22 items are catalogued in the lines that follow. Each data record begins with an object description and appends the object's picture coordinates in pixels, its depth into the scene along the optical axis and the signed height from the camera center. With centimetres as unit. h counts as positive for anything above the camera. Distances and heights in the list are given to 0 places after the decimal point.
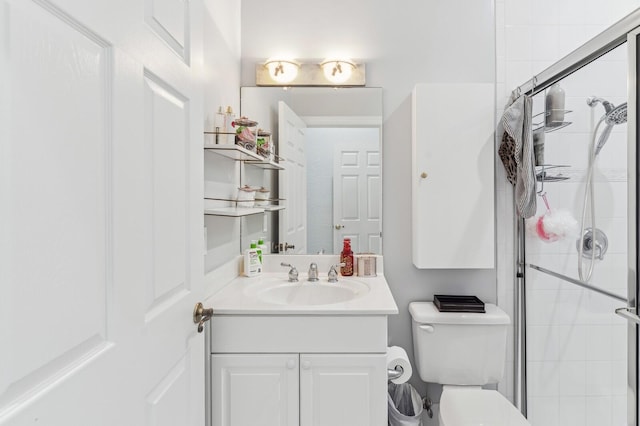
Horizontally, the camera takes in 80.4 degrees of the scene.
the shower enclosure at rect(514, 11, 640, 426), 120 -16
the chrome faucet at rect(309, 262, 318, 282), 181 -30
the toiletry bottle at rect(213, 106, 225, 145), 154 +36
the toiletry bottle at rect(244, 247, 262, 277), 184 -26
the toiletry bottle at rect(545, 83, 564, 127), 162 +45
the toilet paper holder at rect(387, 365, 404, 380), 161 -70
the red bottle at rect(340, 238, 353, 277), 187 -25
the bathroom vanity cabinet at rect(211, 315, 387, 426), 133 -58
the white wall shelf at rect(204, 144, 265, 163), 141 +23
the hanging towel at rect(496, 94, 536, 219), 166 +27
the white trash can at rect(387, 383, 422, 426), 179 -91
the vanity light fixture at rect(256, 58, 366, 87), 196 +71
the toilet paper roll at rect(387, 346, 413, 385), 161 -67
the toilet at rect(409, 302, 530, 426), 172 -64
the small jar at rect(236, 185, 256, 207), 164 +6
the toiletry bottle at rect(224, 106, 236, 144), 156 +35
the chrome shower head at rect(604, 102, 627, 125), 136 +35
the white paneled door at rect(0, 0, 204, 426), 48 +0
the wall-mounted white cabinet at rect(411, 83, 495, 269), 181 +17
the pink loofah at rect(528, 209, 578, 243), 162 -7
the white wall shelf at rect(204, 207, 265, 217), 141 -1
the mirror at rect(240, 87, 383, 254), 196 +21
